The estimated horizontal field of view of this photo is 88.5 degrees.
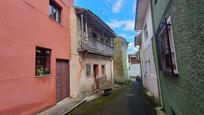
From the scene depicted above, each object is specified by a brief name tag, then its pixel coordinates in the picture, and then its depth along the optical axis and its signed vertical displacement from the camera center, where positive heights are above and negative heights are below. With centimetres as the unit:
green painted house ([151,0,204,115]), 152 +20
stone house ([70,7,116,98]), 706 +111
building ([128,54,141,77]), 2309 -49
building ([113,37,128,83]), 1566 +37
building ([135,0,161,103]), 602 +356
